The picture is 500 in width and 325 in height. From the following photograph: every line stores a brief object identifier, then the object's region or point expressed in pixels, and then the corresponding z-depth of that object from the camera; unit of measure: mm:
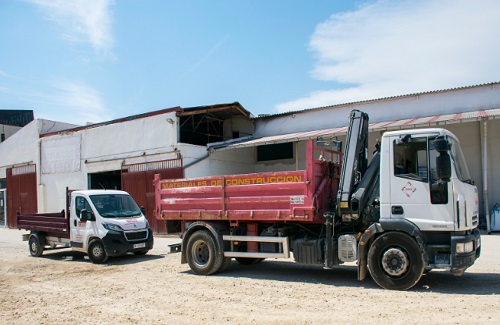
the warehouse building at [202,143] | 17625
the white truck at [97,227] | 12586
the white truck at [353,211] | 7520
